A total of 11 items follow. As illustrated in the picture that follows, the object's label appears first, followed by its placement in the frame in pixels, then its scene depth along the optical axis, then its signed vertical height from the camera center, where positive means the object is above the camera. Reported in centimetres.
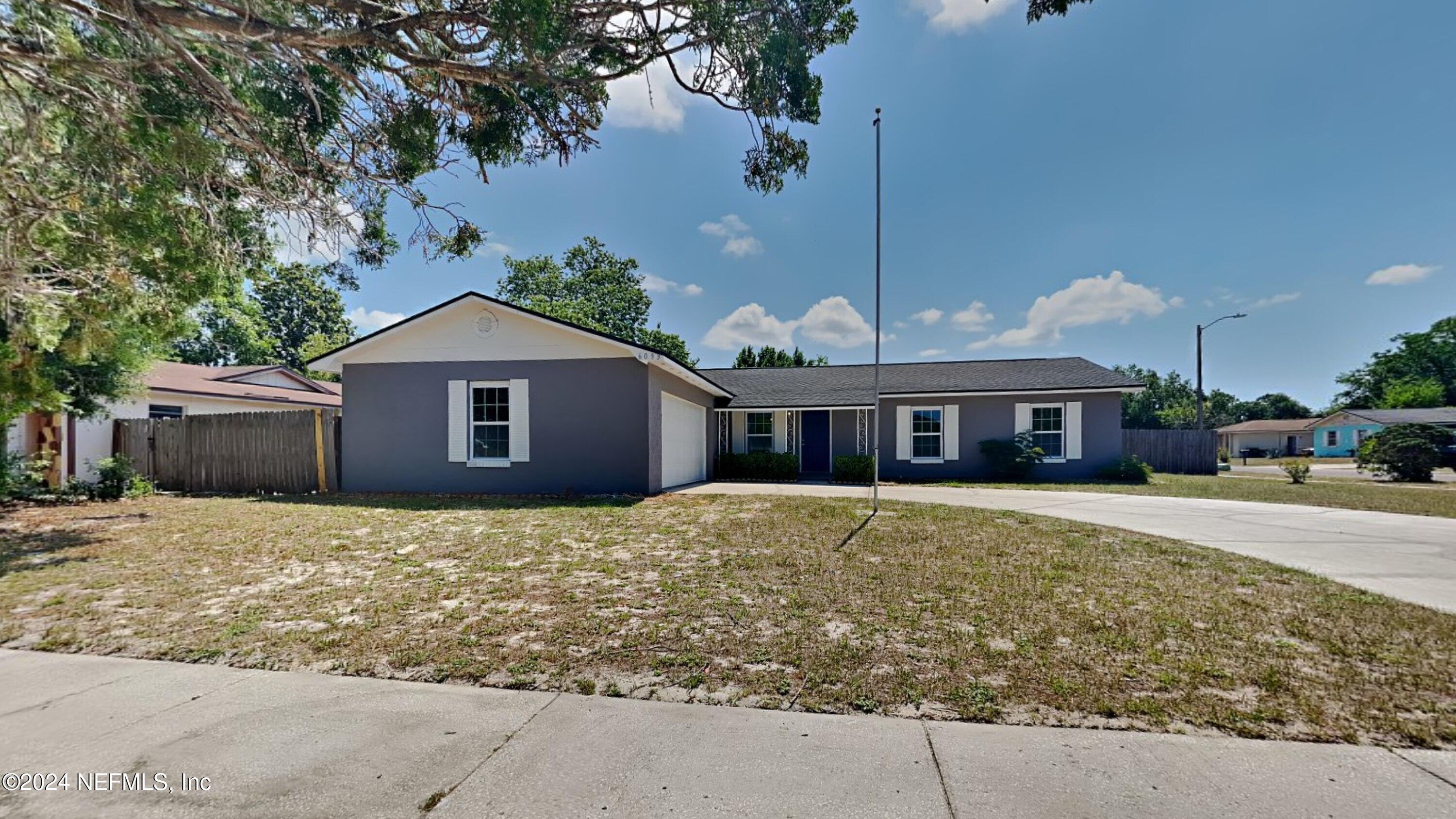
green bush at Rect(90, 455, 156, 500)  1177 -123
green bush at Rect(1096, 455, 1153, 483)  1659 -146
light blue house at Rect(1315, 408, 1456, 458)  3575 -24
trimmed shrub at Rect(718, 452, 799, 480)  1711 -135
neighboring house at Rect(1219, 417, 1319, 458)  5094 -141
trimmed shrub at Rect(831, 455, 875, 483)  1652 -136
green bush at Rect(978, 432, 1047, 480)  1678 -104
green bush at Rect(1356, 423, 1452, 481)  1820 -97
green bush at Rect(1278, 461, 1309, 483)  1695 -153
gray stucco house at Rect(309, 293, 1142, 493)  1229 +36
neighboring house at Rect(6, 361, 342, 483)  1199 +63
